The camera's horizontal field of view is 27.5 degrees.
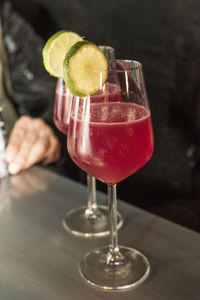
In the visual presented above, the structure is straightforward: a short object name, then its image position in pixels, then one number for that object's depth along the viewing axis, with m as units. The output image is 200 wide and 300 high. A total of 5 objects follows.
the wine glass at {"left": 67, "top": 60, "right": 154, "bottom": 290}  0.65
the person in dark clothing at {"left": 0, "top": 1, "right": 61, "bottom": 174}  1.95
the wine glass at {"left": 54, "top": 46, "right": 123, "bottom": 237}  0.86
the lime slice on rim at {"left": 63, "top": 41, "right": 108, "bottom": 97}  0.64
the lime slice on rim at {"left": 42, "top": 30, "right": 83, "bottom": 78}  0.80
